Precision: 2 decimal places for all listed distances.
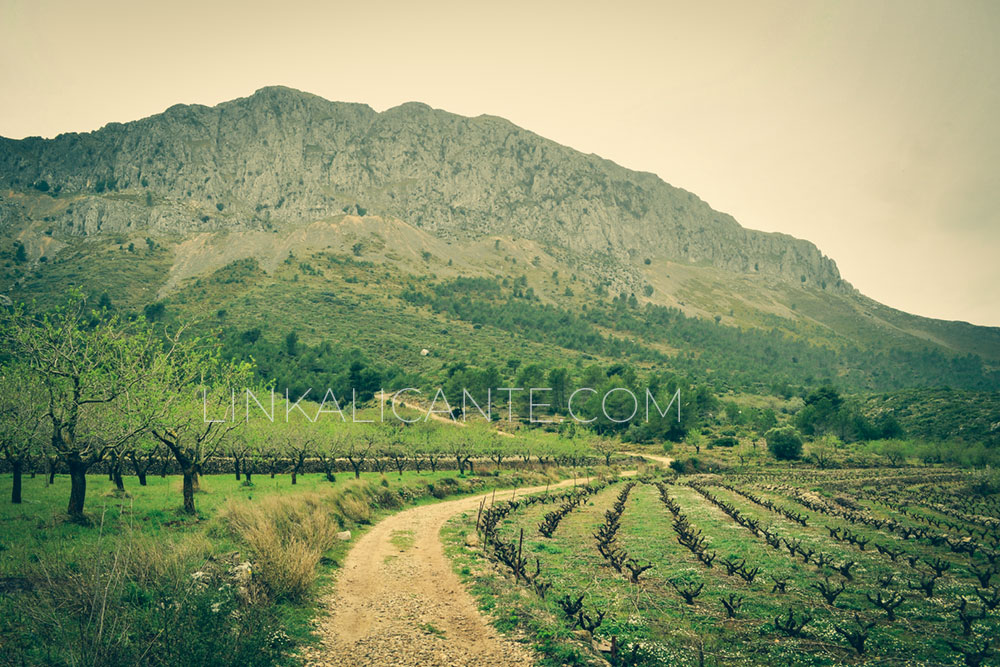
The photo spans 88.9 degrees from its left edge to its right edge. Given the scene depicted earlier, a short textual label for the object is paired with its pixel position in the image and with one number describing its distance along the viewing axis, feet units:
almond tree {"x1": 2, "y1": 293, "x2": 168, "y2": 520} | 60.08
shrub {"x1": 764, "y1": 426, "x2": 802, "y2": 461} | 247.09
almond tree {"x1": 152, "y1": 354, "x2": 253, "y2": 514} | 75.00
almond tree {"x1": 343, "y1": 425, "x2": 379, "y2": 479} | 148.06
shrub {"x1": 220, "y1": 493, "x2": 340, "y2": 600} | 45.50
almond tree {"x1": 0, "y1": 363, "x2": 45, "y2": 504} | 70.54
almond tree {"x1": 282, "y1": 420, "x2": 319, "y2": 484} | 136.36
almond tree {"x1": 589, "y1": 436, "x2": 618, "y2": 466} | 250.16
